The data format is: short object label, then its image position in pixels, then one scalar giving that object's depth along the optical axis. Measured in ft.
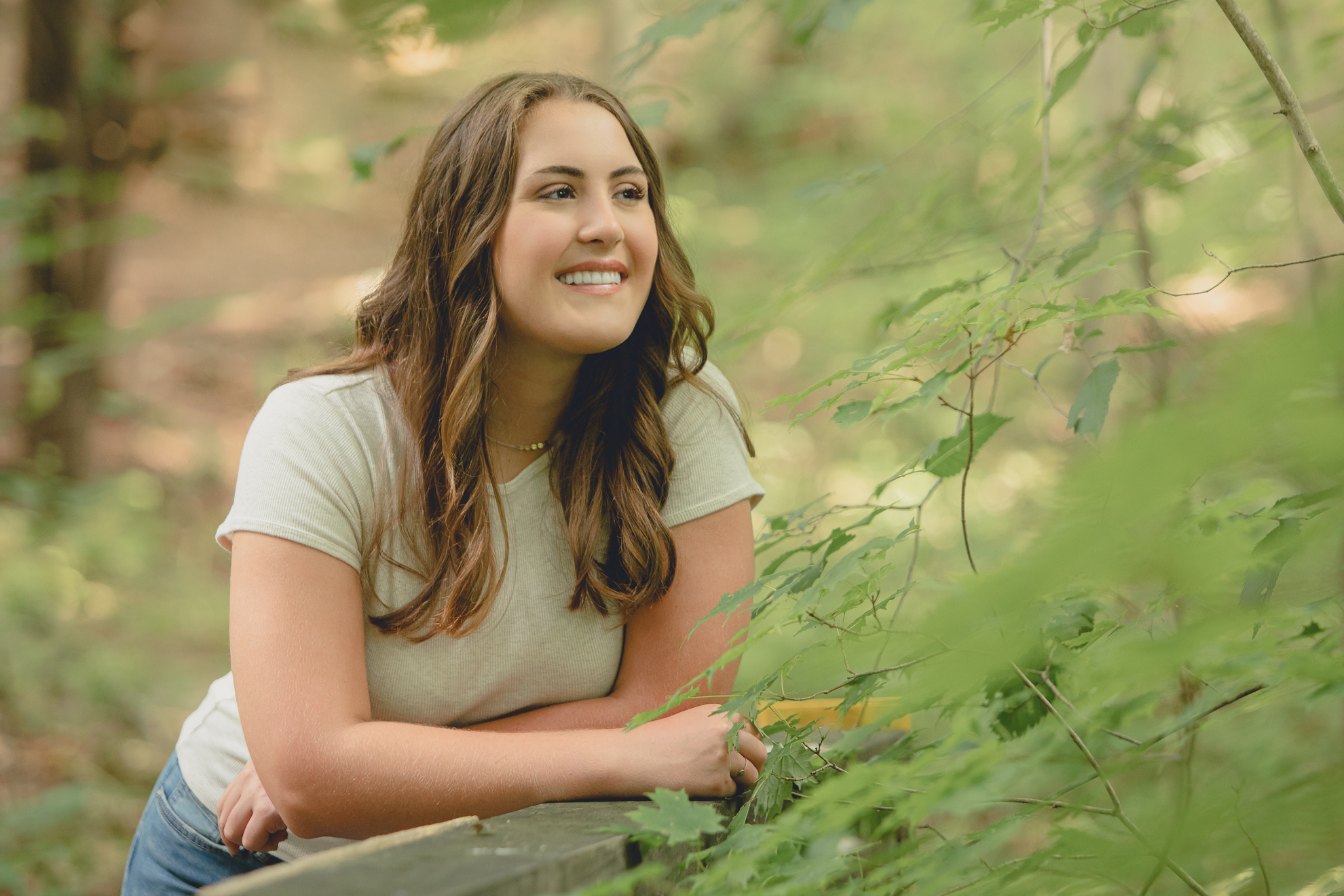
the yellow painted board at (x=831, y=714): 9.31
